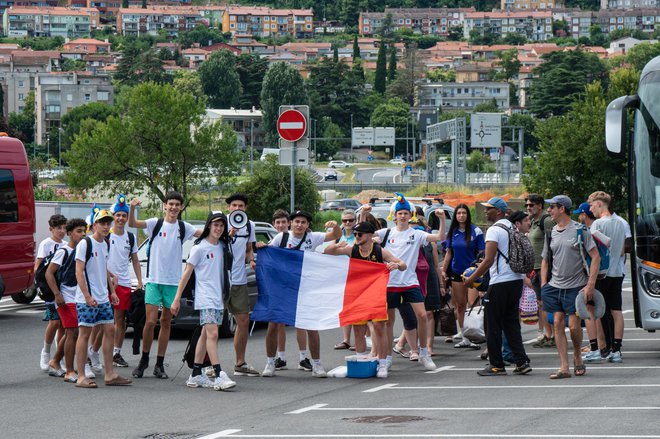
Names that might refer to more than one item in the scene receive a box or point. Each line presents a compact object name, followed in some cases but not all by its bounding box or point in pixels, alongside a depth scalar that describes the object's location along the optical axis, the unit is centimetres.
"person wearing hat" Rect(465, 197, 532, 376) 1438
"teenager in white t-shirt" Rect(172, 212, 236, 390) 1377
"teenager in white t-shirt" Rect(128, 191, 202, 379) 1464
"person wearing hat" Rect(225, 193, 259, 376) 1462
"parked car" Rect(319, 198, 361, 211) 8356
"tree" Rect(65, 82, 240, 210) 6731
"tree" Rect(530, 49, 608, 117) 17650
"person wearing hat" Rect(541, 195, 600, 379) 1410
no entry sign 2073
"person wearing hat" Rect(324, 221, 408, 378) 1470
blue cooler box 1457
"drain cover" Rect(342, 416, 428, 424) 1155
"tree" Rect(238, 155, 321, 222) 4866
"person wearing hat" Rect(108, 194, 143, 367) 1521
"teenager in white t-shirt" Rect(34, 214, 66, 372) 1510
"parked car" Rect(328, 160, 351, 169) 17125
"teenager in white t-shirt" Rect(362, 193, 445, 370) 1534
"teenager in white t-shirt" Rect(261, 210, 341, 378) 1528
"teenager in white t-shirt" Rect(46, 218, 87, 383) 1408
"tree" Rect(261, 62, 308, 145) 19262
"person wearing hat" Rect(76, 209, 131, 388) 1384
